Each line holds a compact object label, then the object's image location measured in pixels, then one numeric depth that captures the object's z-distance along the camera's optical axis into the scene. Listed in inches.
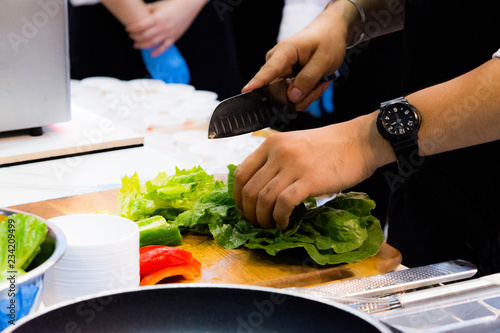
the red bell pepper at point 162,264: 52.6
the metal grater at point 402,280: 44.3
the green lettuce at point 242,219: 58.9
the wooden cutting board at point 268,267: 56.0
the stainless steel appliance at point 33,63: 86.2
